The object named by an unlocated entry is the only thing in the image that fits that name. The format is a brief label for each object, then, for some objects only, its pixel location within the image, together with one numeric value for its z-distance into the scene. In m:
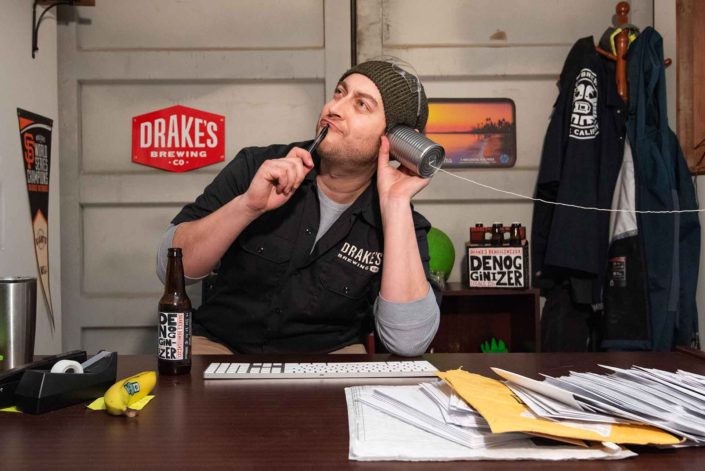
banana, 0.91
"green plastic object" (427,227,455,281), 2.59
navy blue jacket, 2.54
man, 1.68
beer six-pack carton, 2.54
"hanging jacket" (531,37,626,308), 2.61
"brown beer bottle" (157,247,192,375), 1.17
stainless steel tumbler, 1.21
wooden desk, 0.73
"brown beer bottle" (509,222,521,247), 2.59
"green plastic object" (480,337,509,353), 2.72
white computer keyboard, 1.14
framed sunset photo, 2.84
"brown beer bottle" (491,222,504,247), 2.60
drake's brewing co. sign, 2.82
